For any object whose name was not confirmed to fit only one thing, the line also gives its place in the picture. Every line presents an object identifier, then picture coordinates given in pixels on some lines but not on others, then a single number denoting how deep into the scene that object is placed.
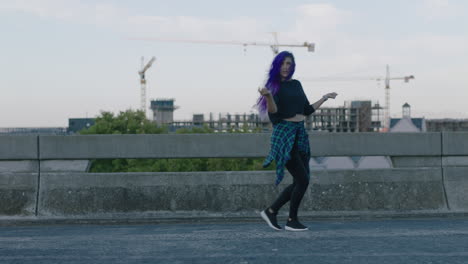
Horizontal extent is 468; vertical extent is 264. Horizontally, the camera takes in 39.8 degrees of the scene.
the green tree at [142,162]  61.19
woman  6.44
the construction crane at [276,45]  174.38
